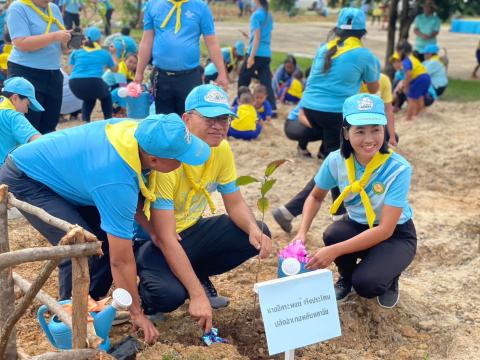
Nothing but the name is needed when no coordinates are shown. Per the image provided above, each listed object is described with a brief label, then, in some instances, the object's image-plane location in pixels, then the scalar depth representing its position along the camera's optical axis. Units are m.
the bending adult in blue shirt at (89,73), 7.43
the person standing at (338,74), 5.36
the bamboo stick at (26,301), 2.18
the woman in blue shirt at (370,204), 3.36
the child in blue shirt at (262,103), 8.28
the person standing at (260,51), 8.40
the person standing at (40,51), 4.83
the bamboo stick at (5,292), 2.38
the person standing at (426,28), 11.02
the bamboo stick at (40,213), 2.35
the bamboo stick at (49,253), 2.01
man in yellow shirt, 3.05
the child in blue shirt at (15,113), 4.30
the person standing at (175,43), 5.29
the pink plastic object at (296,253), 3.21
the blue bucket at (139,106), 6.86
